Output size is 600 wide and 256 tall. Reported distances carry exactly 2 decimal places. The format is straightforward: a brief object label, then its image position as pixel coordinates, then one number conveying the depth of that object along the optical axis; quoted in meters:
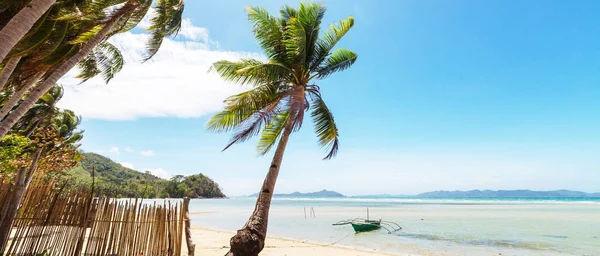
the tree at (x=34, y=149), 4.70
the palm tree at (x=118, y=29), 5.72
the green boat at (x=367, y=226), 17.59
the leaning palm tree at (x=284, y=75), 7.59
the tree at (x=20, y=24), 3.54
